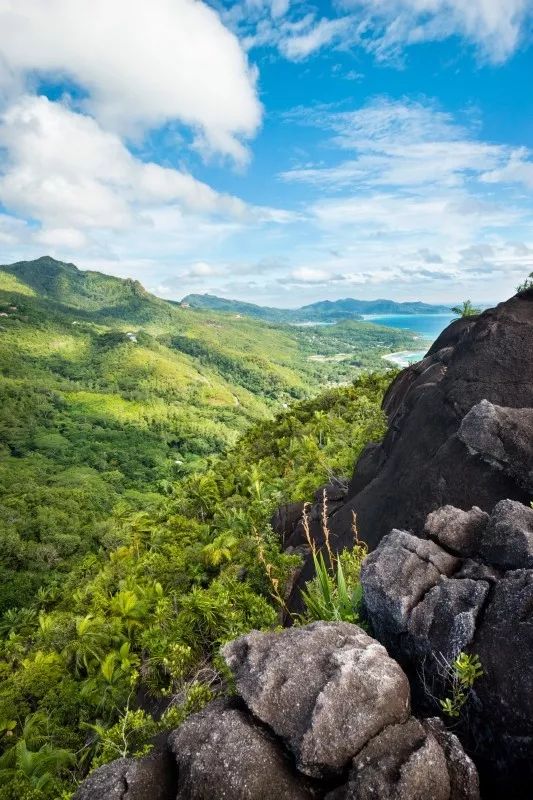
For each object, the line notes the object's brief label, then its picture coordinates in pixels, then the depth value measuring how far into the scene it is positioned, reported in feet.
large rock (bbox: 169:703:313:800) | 11.70
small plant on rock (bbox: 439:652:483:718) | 12.66
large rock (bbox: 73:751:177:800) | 12.35
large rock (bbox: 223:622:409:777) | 12.19
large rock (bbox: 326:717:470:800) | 10.94
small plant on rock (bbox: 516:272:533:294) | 36.17
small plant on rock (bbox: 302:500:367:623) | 18.93
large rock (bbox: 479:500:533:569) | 15.78
